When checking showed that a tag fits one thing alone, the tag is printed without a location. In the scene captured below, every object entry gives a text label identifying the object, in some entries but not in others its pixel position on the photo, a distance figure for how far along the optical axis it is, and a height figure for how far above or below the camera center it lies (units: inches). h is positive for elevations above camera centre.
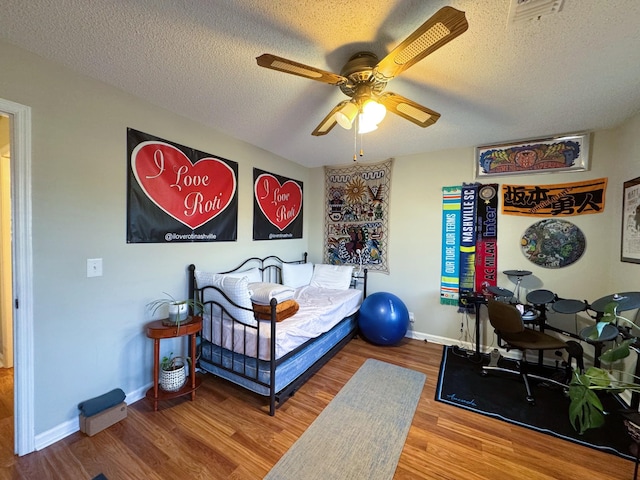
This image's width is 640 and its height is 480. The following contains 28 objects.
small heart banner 123.3 +15.2
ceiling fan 39.1 +33.4
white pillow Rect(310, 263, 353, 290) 138.3 -23.6
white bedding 77.4 -32.6
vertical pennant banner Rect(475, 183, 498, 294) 114.3 -0.1
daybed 76.2 -33.9
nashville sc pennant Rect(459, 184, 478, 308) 117.6 -0.3
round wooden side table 73.4 -35.4
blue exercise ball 117.2 -39.9
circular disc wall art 101.6 -1.7
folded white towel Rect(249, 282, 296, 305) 84.0 -20.4
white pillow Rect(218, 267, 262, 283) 110.6 -18.3
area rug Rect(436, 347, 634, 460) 67.4 -53.9
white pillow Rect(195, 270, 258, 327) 79.4 -20.1
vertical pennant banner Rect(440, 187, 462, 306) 121.1 -4.8
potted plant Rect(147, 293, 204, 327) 77.8 -24.9
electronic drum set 64.0 -23.5
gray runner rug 57.4 -54.3
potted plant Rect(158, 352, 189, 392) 78.4 -45.8
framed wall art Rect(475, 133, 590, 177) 99.5 +35.4
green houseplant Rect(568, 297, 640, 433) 52.0 -32.2
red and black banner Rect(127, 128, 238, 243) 78.4 +14.3
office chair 83.3 -35.9
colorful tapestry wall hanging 139.3 +12.4
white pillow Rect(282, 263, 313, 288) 135.4 -22.2
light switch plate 69.7 -10.2
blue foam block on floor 67.1 -48.0
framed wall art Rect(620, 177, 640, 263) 81.4 +6.2
